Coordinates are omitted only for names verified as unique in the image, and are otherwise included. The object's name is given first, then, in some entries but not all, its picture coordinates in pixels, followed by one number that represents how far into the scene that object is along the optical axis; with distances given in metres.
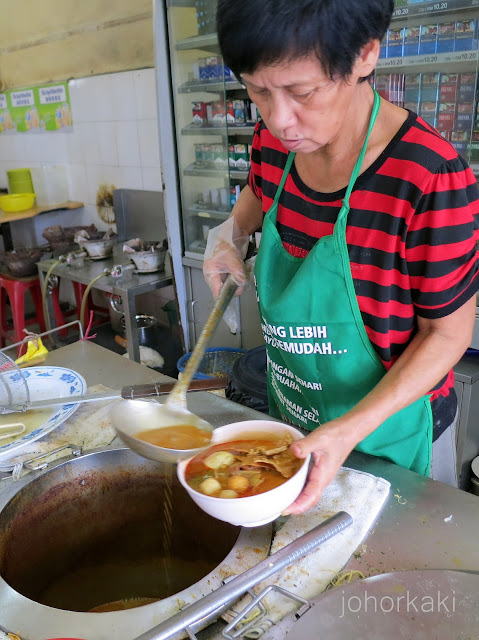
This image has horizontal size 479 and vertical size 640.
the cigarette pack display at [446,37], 2.29
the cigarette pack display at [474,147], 2.36
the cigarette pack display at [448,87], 2.38
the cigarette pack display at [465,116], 2.36
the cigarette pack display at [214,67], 3.07
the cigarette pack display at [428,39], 2.34
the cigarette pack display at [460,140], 2.40
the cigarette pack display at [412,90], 2.51
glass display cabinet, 3.03
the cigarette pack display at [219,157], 3.27
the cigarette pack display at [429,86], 2.45
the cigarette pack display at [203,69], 3.12
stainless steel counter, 0.86
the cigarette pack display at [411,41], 2.38
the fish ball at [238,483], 0.87
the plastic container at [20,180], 4.79
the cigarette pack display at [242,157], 3.16
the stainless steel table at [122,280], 3.20
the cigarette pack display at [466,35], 2.21
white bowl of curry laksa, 0.80
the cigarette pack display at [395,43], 2.42
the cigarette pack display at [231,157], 3.22
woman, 0.82
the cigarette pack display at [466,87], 2.32
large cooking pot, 1.15
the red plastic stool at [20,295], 3.92
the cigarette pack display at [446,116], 2.42
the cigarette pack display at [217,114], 3.15
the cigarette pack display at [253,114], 3.05
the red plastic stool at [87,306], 4.06
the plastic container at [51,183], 4.57
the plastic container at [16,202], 4.49
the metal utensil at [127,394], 1.24
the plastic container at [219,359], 3.02
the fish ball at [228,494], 0.84
